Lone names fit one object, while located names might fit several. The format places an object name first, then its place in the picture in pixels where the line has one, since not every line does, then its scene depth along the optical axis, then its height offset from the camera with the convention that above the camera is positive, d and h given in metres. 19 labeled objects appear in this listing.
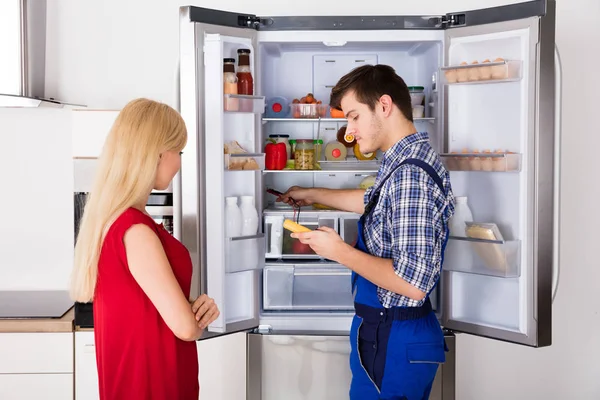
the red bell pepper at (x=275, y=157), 2.82 +0.08
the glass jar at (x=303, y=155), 2.87 +0.09
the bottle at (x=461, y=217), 2.58 -0.16
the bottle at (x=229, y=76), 2.47 +0.37
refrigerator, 2.35 +0.00
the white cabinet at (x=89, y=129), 2.77 +0.20
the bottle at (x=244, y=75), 2.51 +0.38
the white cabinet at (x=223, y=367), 3.11 -0.90
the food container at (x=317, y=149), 2.95 +0.12
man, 1.84 -0.20
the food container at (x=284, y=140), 2.86 +0.16
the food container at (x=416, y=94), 2.80 +0.34
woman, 1.54 -0.22
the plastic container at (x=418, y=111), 2.74 +0.27
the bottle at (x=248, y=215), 2.55 -0.15
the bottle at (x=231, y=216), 2.51 -0.15
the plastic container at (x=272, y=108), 2.88 +0.30
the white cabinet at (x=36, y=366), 2.75 -0.78
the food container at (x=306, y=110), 2.84 +0.28
